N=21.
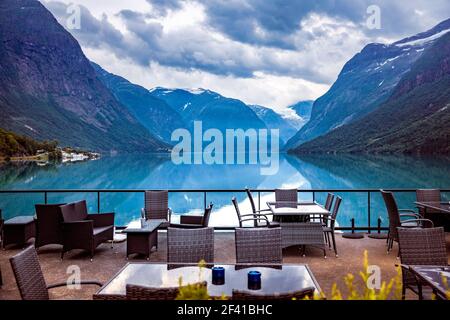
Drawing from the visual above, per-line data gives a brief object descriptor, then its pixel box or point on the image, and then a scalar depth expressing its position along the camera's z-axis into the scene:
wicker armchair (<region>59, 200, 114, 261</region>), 6.11
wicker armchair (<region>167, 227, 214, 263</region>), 3.72
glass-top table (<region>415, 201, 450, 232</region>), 7.05
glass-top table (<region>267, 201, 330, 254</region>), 6.32
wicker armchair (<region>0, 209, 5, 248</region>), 6.84
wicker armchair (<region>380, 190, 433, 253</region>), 6.18
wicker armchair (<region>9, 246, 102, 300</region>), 2.64
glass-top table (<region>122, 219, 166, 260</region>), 6.12
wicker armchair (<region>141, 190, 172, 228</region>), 7.50
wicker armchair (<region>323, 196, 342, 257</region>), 6.44
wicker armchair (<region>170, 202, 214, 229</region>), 5.97
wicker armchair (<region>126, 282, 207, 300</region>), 2.04
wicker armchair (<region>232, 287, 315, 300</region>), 1.95
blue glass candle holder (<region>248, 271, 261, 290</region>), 2.84
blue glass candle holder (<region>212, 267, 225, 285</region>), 2.92
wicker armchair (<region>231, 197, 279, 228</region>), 6.43
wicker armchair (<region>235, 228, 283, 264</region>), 3.70
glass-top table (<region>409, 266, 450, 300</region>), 2.67
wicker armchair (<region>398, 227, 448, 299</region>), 3.55
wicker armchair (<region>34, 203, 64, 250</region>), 6.41
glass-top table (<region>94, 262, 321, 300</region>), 2.79
